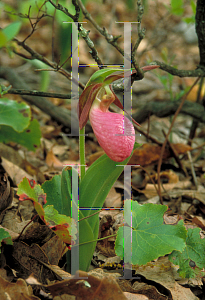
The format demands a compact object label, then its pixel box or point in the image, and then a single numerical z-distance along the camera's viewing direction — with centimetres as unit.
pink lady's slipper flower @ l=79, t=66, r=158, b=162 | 60
